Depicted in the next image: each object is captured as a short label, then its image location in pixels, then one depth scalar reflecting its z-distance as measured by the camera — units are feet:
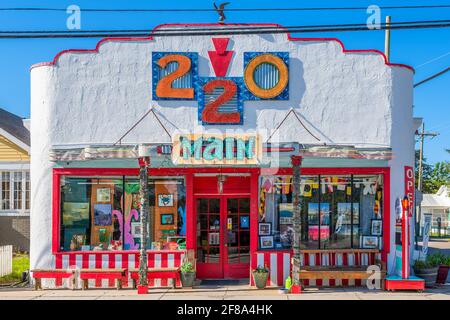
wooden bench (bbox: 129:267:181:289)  42.04
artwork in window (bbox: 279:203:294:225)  45.11
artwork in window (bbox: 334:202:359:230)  45.09
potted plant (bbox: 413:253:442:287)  44.42
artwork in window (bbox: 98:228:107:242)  44.88
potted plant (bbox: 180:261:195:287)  42.22
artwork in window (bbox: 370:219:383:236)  44.55
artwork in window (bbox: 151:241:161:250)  44.59
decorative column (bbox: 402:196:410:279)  40.86
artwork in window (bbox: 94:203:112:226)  45.06
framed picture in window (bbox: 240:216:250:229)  45.73
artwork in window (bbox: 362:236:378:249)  44.52
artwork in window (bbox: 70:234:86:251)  44.34
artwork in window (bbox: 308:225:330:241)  44.93
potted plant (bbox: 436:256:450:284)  44.83
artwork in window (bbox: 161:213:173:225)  45.14
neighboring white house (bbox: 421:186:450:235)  152.05
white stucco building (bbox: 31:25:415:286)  44.21
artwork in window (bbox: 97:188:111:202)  45.17
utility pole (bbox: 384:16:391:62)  55.88
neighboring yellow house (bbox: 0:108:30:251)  64.03
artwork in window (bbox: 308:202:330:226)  45.03
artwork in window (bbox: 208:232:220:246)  45.57
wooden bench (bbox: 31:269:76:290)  42.55
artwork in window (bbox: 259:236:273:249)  44.39
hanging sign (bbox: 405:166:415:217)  44.70
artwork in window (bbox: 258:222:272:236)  44.55
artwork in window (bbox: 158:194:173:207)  45.24
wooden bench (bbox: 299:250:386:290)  41.81
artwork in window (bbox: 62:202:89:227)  44.62
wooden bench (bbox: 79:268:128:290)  42.16
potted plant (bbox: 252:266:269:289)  41.98
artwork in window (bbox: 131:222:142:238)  44.93
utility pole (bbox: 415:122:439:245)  136.87
